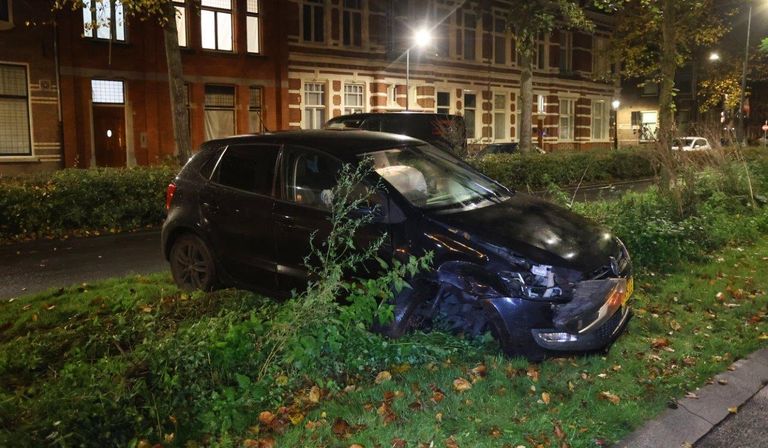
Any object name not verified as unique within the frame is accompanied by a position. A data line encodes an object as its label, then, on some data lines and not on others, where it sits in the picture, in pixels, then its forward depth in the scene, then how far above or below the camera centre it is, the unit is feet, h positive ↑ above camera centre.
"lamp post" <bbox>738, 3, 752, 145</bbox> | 119.75 +11.61
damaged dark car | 16.19 -2.08
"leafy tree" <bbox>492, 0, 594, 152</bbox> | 55.42 +10.65
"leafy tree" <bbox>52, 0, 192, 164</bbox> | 51.88 +5.80
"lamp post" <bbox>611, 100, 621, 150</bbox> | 135.91 +7.65
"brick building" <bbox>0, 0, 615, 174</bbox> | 69.62 +11.01
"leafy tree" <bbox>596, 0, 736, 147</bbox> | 46.66 +15.61
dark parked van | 51.90 +2.69
